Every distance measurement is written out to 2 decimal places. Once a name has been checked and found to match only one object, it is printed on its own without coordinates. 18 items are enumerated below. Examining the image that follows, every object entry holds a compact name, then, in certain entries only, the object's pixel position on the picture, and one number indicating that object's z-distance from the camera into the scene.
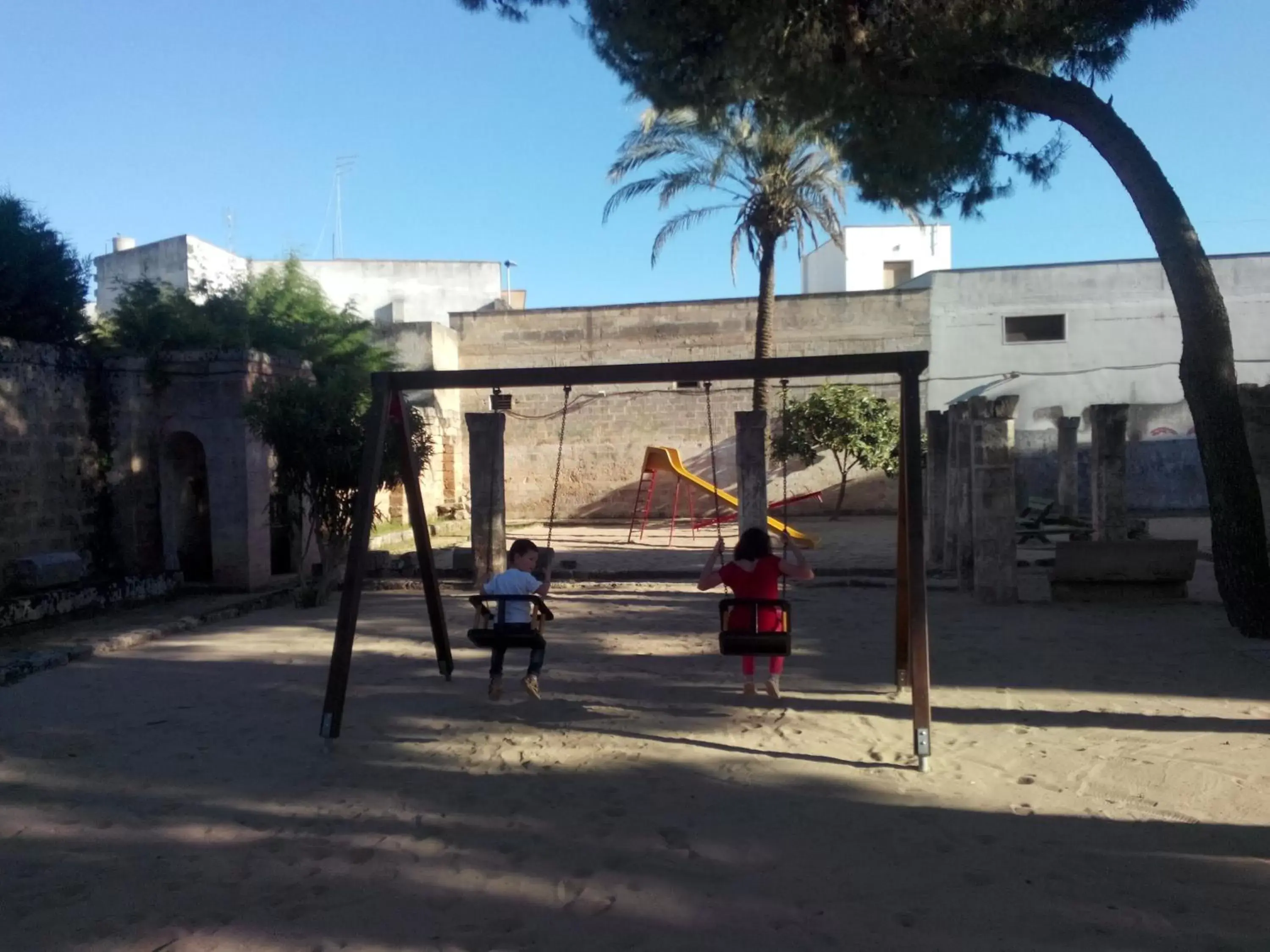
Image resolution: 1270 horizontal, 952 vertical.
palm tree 18.88
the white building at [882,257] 40.16
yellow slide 17.28
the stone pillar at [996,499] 10.21
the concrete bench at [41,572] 10.40
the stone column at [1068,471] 19.14
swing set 5.51
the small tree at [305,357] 10.93
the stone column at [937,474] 13.14
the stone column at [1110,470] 12.37
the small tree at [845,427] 21.03
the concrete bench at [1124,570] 10.02
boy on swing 6.34
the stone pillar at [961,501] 11.25
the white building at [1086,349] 23.05
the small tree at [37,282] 12.85
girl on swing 6.48
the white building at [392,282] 32.09
